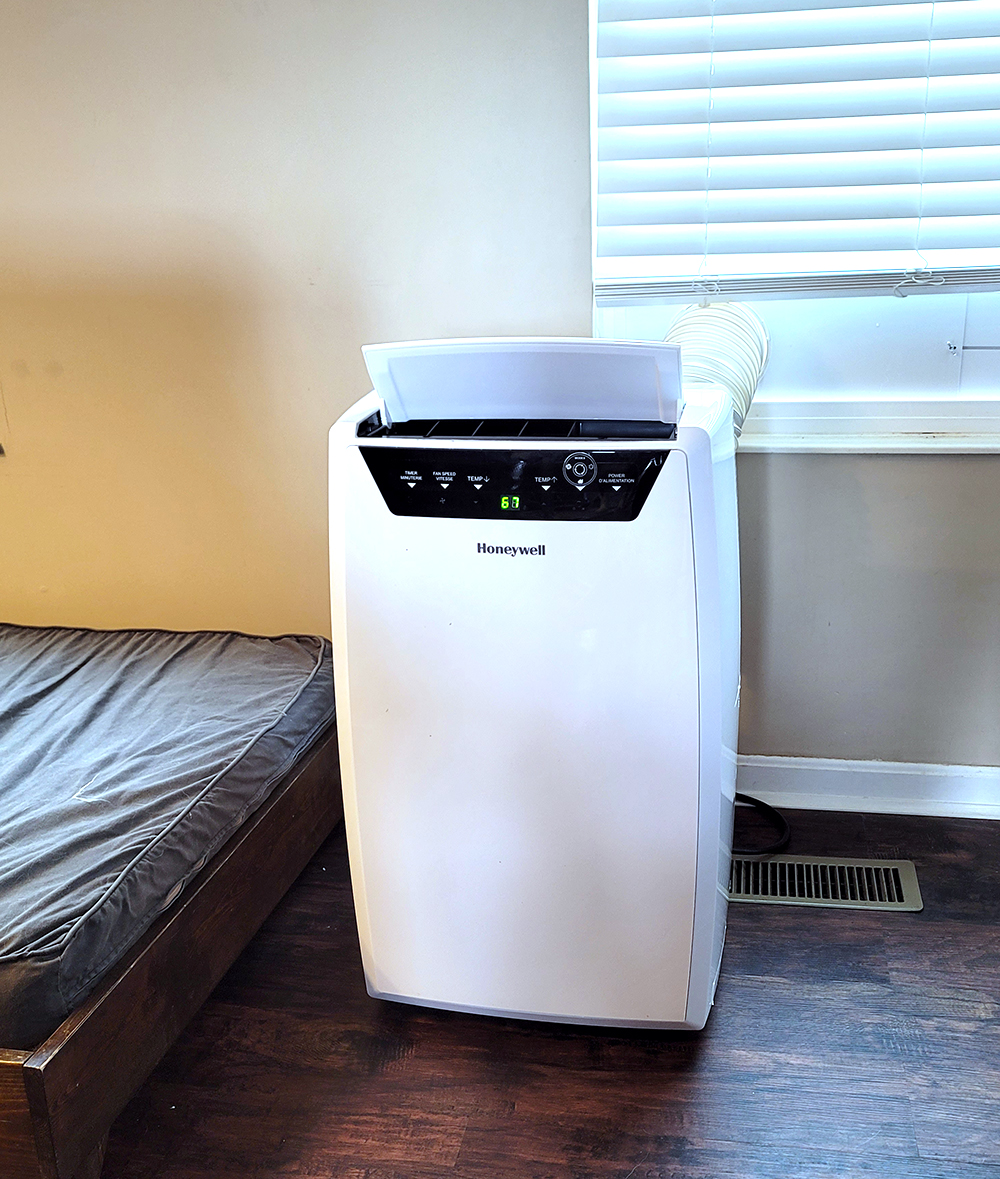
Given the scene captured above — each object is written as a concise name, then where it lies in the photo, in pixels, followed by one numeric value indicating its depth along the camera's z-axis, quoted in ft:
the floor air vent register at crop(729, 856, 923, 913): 5.45
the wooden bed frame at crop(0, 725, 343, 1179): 3.46
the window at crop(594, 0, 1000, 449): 5.15
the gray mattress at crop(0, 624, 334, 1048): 3.71
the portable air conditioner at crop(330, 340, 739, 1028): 3.79
